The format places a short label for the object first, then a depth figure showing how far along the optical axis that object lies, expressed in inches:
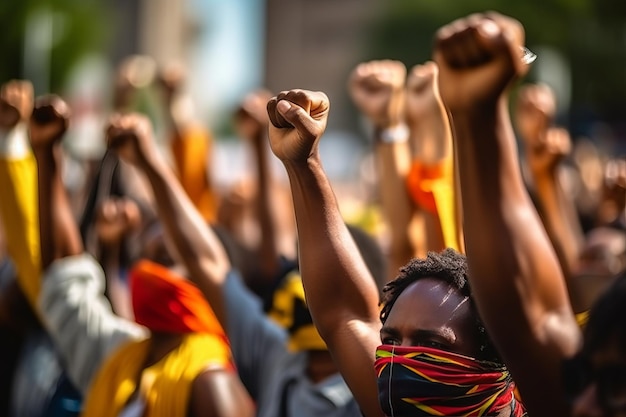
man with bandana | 109.5
